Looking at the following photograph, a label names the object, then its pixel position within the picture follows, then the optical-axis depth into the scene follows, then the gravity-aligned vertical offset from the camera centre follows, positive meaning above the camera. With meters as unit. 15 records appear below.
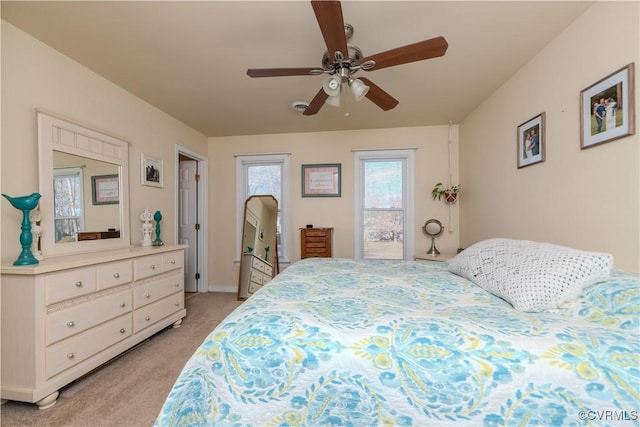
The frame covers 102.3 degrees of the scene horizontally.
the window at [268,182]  3.89 +0.45
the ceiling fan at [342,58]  1.18 +0.87
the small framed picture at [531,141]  1.93 +0.55
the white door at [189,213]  3.99 -0.01
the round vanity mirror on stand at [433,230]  3.42 -0.25
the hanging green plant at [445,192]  3.40 +0.25
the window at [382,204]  3.72 +0.10
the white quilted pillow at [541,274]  1.07 -0.28
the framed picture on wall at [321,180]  3.78 +0.47
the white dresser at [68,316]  1.54 -0.72
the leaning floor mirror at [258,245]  3.72 -0.48
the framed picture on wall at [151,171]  2.80 +0.46
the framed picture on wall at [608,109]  1.29 +0.55
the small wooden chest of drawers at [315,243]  3.50 -0.43
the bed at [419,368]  0.77 -0.50
